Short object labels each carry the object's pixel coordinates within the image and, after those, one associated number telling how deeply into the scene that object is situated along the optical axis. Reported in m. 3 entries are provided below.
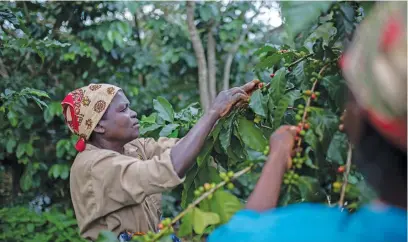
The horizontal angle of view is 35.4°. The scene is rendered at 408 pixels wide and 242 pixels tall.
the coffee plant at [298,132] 1.74
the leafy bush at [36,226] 5.16
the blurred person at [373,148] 1.21
